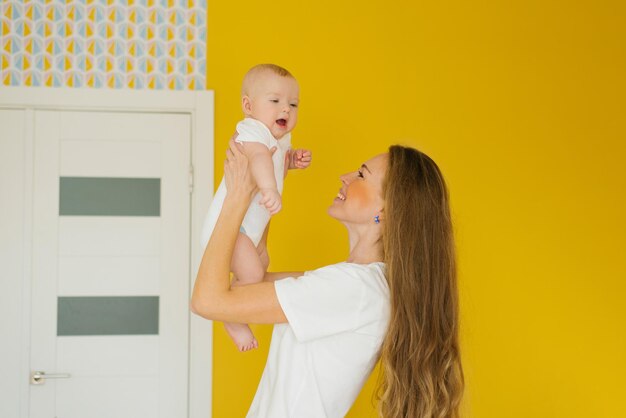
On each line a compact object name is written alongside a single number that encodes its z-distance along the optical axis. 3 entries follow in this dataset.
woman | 1.69
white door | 3.04
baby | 1.86
